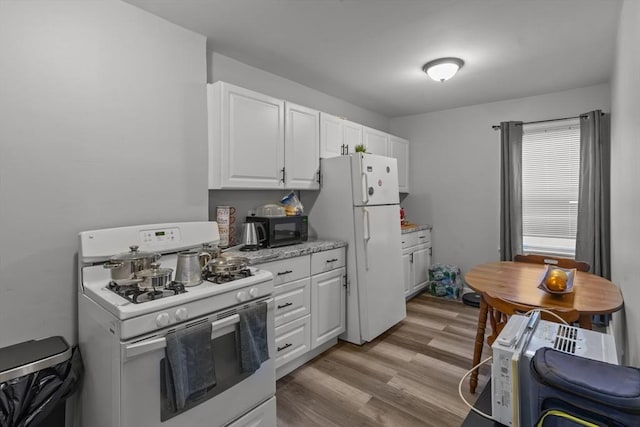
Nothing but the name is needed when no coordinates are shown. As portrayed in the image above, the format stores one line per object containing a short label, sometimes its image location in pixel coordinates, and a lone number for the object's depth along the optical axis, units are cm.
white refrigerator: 282
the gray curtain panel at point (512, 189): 367
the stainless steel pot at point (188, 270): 159
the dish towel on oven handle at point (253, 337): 158
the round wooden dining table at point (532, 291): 162
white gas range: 126
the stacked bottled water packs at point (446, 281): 407
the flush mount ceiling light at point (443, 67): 268
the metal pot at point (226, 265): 167
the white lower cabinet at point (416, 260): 383
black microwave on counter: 252
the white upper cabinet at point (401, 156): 421
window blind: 344
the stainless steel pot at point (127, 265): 152
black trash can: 130
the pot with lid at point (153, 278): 144
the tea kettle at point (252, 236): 242
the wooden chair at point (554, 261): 250
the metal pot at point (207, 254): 176
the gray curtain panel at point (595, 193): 311
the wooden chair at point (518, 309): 153
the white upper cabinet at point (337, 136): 309
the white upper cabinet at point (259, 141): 229
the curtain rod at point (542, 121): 323
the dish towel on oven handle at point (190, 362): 132
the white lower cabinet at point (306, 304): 233
